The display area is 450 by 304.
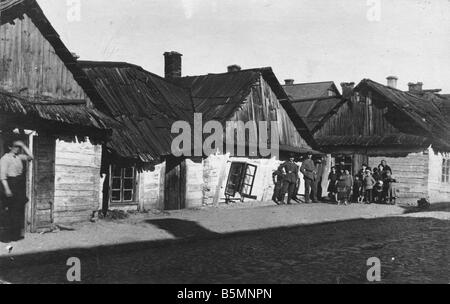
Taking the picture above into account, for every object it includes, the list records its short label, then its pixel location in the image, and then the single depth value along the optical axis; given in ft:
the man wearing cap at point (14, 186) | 30.51
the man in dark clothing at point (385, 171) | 66.64
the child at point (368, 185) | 65.87
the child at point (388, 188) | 65.92
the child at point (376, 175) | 67.00
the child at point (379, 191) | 66.87
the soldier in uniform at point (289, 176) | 63.52
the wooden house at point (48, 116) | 35.76
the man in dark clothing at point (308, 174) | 65.77
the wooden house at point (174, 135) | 51.29
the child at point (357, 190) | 68.92
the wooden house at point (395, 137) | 74.02
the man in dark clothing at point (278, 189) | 65.05
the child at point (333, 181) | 68.39
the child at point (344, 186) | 64.75
